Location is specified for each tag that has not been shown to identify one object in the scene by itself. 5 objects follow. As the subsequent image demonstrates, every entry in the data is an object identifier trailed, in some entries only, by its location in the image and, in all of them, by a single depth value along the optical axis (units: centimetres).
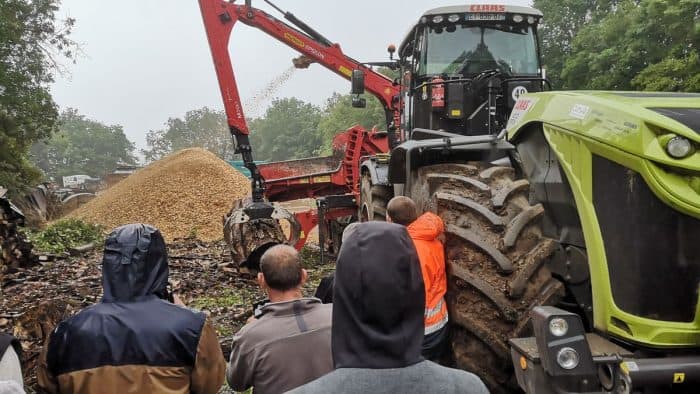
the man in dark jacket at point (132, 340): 236
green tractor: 259
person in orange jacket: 354
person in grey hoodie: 149
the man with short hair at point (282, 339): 245
